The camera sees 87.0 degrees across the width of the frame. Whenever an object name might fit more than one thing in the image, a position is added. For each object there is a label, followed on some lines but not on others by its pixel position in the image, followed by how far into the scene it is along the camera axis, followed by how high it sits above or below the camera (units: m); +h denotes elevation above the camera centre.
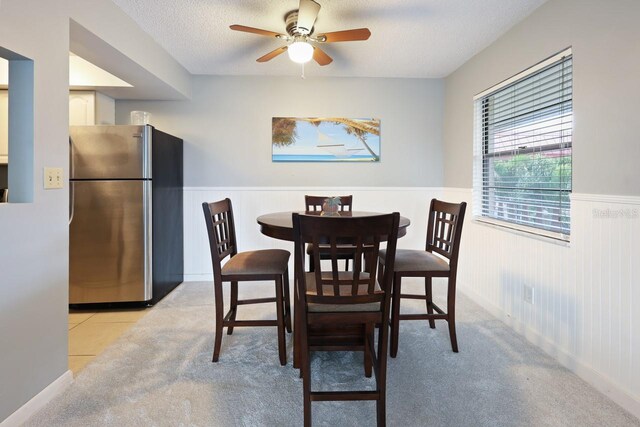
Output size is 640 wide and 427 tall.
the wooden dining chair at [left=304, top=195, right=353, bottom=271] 3.13 +0.00
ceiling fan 2.12 +1.15
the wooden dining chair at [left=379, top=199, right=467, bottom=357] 2.08 -0.40
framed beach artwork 3.80 +0.72
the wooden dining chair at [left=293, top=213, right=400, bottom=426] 1.38 -0.41
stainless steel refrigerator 2.82 -0.11
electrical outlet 2.36 -0.64
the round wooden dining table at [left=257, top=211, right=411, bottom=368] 1.85 -0.16
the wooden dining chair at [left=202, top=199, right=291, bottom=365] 2.00 -0.41
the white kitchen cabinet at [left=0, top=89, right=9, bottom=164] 2.96 +0.64
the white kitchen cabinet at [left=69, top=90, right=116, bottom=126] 3.27 +0.92
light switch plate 1.66 +0.11
